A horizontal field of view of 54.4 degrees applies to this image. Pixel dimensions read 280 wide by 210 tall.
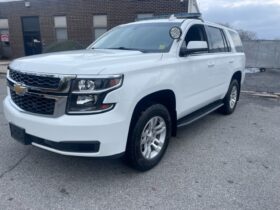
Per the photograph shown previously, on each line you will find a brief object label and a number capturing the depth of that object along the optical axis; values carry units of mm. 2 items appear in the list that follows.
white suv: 2707
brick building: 16359
